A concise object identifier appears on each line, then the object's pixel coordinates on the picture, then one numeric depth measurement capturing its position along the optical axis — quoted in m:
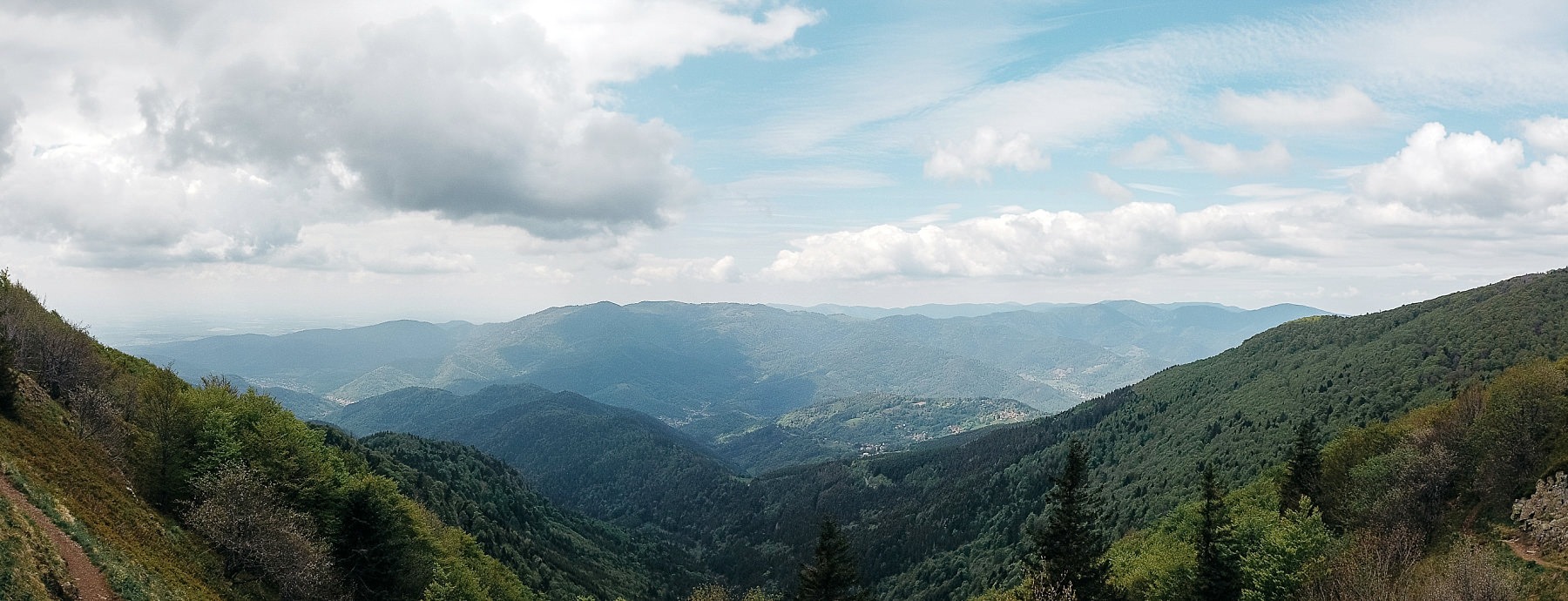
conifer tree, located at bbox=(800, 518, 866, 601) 47.34
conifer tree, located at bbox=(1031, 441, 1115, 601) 47.44
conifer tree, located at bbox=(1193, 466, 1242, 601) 45.94
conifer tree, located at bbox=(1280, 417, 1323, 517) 61.50
